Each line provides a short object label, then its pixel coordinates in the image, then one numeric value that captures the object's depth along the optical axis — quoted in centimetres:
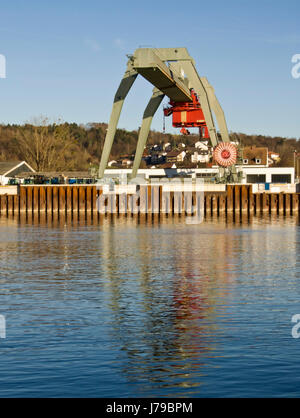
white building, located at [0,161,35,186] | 11156
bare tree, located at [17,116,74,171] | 12862
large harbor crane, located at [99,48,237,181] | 7225
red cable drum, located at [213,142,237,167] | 8200
